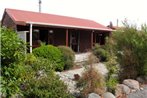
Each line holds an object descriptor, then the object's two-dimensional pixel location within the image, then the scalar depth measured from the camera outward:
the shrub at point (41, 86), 3.22
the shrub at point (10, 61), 2.46
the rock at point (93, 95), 3.68
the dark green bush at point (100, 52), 8.39
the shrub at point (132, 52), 5.27
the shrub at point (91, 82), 3.86
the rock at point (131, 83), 4.76
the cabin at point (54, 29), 9.16
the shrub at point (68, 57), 6.72
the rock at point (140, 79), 5.26
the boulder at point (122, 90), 4.33
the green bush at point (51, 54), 6.32
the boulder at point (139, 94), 4.40
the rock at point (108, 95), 3.90
